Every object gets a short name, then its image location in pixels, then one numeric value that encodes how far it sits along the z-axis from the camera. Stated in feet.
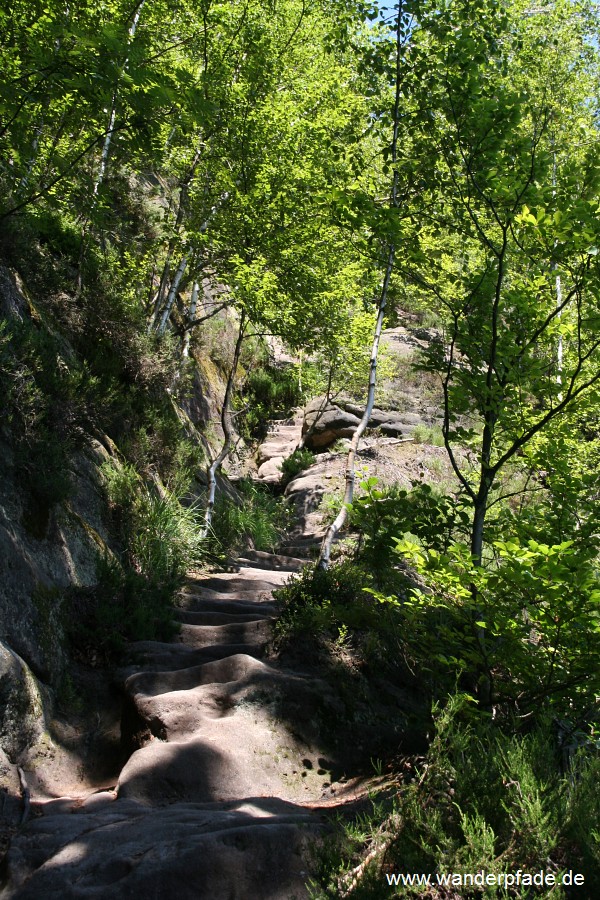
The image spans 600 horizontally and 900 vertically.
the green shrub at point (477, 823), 7.43
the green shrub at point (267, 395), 63.46
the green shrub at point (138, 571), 17.16
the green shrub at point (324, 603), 17.03
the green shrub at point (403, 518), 13.52
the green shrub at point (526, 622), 9.82
